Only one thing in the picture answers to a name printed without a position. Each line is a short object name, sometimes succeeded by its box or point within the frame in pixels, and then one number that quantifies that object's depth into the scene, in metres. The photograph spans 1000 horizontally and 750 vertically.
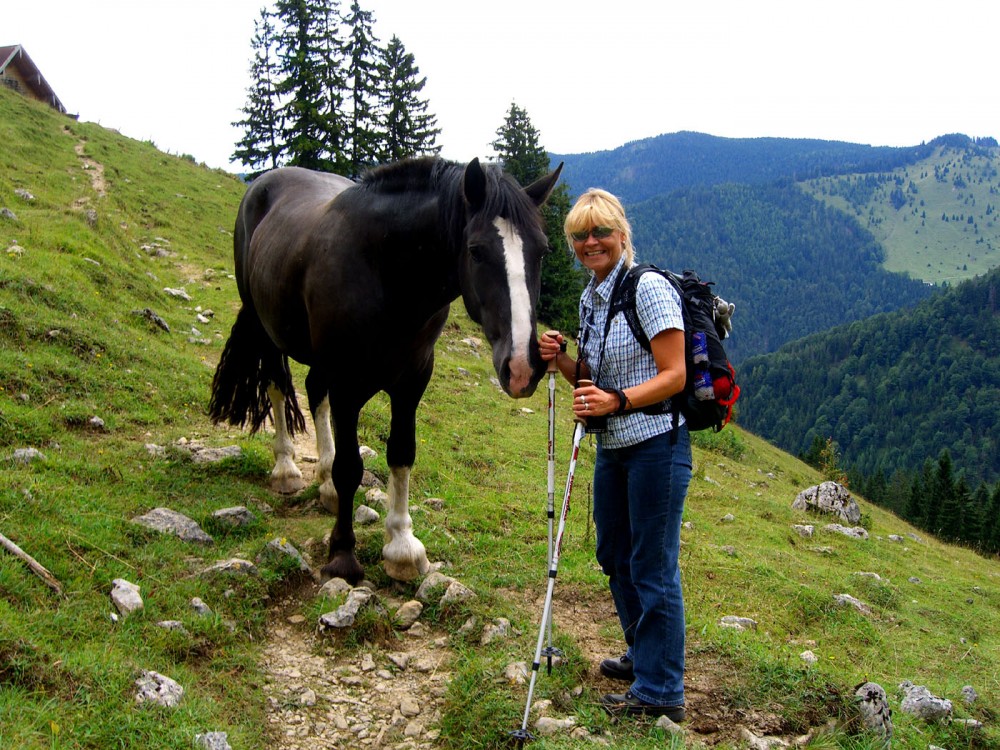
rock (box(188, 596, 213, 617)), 3.86
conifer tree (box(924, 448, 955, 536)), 47.91
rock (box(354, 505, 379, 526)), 5.79
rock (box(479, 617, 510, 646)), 4.19
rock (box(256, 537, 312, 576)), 4.68
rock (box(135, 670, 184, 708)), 2.97
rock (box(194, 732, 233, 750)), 2.82
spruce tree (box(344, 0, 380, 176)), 30.64
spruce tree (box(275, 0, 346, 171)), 29.14
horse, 3.66
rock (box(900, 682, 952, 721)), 4.08
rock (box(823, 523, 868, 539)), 11.89
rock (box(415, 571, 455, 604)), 4.61
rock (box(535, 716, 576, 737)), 3.20
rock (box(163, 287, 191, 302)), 13.75
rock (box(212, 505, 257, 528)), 5.29
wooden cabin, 34.69
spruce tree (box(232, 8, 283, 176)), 35.88
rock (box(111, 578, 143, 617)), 3.65
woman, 3.29
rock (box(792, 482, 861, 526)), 13.78
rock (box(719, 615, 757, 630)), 5.10
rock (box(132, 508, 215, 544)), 4.79
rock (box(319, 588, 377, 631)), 4.15
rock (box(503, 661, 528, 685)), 3.64
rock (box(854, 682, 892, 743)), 3.50
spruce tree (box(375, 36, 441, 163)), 31.55
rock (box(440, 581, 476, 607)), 4.50
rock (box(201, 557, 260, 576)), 4.29
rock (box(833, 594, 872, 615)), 6.80
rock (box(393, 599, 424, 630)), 4.41
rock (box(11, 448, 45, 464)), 5.25
